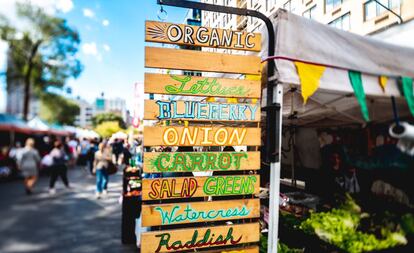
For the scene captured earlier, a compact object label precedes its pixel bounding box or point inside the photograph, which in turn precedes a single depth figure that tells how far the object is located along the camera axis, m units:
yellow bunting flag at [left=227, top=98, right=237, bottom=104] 2.55
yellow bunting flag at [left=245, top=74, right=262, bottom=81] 2.53
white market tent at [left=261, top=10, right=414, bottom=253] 2.14
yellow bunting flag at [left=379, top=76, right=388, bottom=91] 2.29
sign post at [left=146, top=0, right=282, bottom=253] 2.26
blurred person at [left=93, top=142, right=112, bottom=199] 7.59
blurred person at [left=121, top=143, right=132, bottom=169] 10.10
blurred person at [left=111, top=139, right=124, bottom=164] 12.15
